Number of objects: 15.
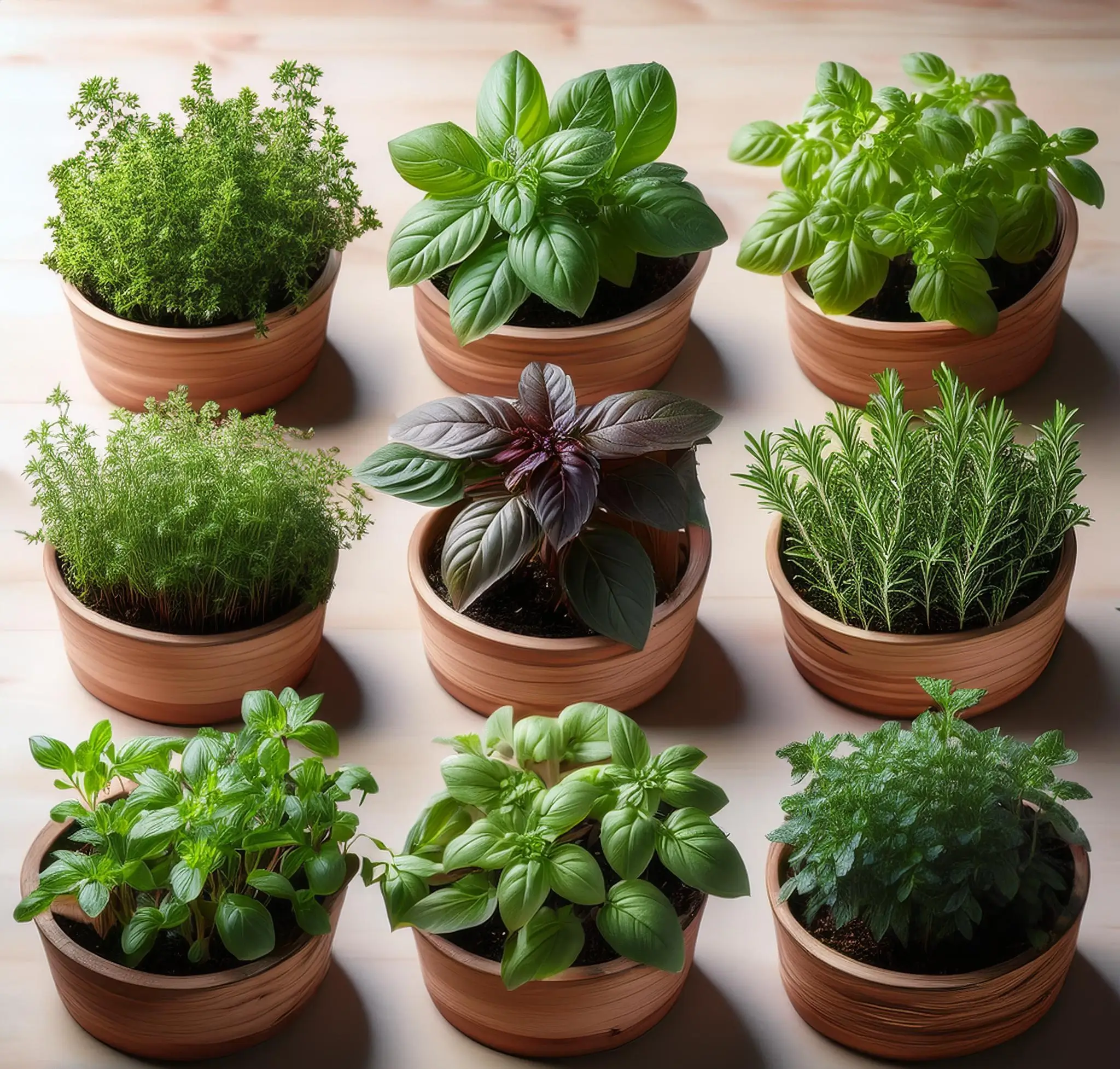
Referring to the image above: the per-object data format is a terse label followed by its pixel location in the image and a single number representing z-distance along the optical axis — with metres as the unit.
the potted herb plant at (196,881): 1.49
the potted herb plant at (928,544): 1.86
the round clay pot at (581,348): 2.21
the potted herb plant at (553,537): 1.81
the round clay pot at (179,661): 1.85
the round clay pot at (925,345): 2.24
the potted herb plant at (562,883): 1.50
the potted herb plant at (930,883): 1.50
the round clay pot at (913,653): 1.87
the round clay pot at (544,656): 1.85
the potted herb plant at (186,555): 1.83
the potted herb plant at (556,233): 2.08
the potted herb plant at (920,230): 2.17
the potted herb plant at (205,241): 2.17
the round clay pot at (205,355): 2.22
